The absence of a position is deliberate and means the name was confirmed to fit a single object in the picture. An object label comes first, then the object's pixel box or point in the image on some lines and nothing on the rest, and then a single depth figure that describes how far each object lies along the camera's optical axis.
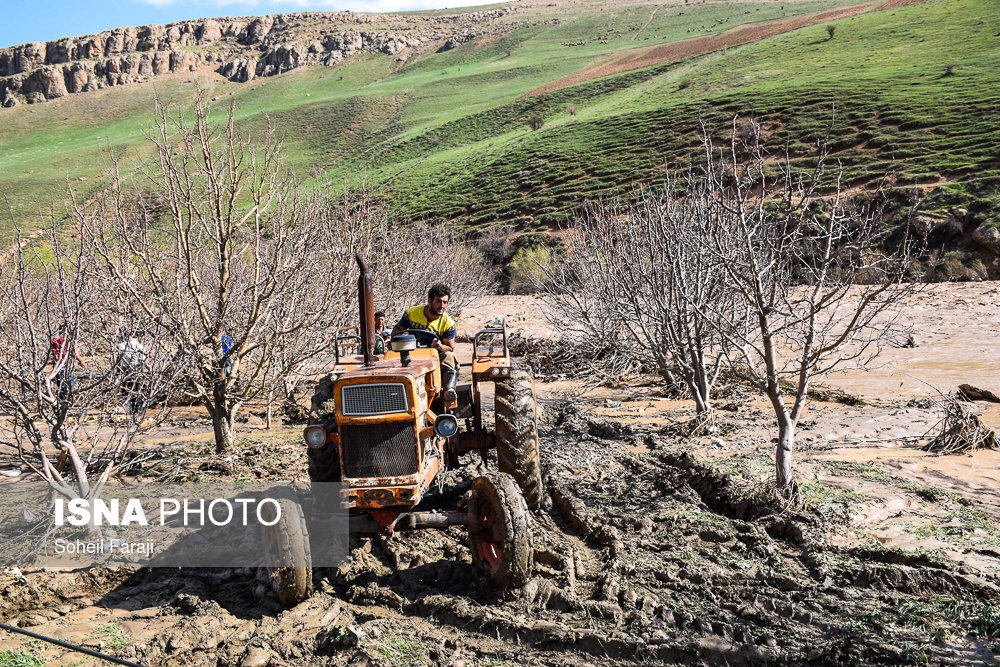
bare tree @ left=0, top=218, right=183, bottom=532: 5.09
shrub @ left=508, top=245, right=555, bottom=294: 27.39
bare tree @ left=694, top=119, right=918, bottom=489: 5.33
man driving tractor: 6.14
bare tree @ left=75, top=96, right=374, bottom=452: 6.70
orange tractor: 4.24
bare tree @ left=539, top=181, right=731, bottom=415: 8.45
